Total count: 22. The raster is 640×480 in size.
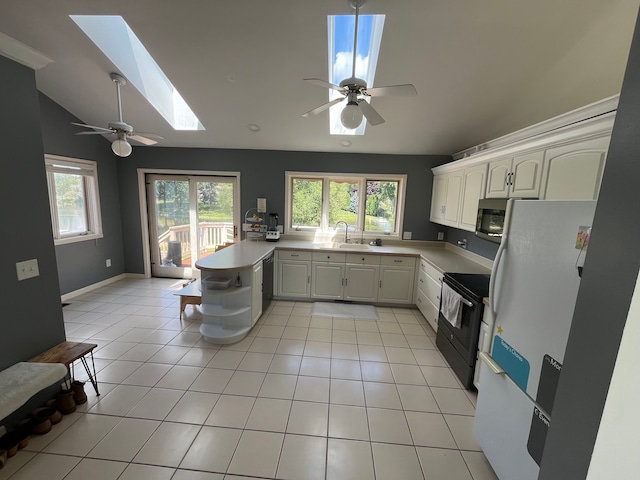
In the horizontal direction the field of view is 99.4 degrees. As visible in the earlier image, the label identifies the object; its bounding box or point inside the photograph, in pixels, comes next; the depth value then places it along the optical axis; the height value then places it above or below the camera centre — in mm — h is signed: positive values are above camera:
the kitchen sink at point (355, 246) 4219 -676
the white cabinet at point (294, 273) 4121 -1099
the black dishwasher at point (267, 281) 3684 -1141
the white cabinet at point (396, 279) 4008 -1098
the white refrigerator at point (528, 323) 1197 -562
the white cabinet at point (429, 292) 3229 -1099
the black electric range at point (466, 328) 2268 -1049
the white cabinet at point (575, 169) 1662 +292
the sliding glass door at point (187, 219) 4879 -413
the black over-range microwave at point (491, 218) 2464 -88
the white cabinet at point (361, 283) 4068 -1188
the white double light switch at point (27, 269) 1886 -564
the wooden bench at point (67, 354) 1969 -1218
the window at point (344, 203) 4633 -2
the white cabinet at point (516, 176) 2193 +302
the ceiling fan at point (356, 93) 1819 +762
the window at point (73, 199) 3801 -121
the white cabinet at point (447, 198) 3521 +134
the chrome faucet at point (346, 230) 4590 -457
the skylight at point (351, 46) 2482 +1547
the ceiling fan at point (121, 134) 2775 +634
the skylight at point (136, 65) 2654 +1483
